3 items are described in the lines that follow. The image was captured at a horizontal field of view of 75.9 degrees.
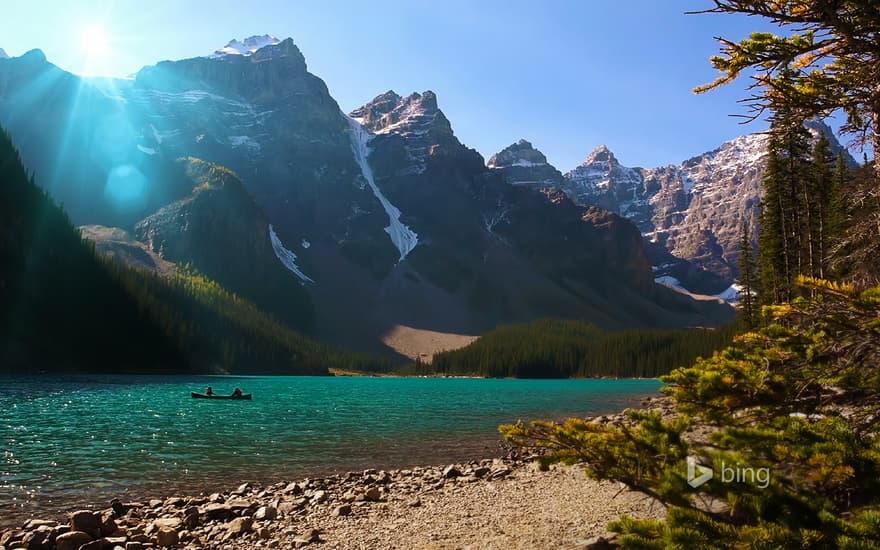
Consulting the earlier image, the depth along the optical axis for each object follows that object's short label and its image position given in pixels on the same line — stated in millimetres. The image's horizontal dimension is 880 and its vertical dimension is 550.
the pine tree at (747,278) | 81562
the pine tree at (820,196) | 52194
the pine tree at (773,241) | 55281
